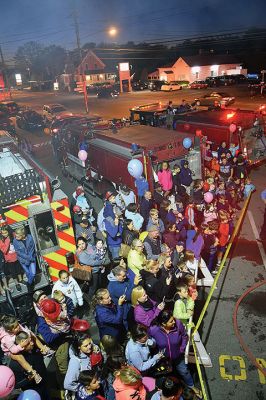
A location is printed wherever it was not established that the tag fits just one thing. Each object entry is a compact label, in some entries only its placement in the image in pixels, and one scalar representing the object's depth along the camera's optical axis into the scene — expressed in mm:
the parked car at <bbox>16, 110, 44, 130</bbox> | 30141
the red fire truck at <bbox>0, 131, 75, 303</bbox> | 5859
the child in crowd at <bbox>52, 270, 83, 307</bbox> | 5477
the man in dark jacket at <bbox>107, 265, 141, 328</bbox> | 5277
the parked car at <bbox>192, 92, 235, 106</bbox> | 18875
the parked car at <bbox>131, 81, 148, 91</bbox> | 57422
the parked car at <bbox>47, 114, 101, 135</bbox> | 15270
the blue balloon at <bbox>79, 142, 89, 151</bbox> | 12365
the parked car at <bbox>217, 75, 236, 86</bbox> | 49969
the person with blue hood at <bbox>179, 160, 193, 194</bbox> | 10305
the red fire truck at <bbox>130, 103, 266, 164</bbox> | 13055
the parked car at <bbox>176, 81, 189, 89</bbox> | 52575
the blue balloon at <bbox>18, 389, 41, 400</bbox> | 3385
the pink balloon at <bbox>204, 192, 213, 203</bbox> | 8969
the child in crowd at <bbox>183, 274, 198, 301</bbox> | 5488
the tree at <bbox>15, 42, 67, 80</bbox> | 89750
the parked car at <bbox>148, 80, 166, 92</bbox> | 52138
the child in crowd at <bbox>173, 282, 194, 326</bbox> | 4980
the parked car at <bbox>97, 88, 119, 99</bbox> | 49662
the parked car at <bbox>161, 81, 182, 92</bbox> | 50438
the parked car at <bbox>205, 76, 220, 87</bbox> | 50156
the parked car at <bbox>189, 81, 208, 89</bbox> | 48406
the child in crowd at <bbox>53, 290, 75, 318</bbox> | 5084
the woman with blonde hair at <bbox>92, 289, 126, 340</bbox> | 4717
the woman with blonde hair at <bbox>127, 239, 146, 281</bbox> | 6074
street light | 29578
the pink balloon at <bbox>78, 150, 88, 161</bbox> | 11977
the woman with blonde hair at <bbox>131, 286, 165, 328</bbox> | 4785
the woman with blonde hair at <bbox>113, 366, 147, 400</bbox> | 3568
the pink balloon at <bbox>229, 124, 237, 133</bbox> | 12625
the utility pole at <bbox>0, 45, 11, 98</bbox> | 57600
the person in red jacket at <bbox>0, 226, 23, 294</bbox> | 6164
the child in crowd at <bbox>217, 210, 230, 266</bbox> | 7533
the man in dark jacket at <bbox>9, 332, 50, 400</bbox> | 4121
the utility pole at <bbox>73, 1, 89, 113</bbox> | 30172
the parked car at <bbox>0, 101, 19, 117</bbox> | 36469
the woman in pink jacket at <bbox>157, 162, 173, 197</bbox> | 9828
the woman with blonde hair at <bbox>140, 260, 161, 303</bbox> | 5543
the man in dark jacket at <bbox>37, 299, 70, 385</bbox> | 4719
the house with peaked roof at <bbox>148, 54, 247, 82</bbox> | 63844
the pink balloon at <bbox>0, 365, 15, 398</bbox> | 3516
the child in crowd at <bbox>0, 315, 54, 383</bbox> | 4121
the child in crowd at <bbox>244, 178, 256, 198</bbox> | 11930
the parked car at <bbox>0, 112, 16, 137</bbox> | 24797
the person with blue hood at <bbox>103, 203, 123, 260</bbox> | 7359
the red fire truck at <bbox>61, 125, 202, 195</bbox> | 9891
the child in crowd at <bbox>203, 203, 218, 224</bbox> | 8219
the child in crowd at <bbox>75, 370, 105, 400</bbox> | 3627
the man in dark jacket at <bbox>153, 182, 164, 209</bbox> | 9258
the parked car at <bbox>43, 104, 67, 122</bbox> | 30156
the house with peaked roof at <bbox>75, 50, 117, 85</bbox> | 70812
